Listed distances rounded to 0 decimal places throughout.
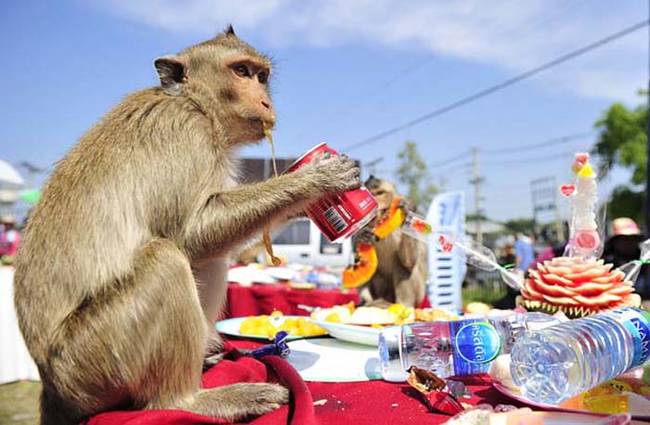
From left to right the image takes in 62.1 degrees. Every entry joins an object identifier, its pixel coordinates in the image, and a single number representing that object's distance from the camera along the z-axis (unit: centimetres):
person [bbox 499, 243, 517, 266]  944
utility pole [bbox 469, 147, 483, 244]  3034
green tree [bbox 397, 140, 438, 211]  3111
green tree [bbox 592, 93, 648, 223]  2644
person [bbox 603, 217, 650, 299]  412
